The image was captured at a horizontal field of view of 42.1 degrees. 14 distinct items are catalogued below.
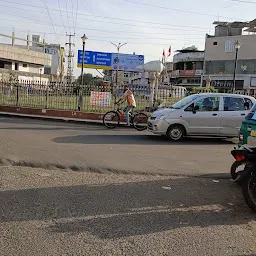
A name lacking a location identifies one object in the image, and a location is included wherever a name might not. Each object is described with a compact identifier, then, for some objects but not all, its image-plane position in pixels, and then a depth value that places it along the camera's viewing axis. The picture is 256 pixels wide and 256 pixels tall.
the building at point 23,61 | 50.51
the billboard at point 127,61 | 47.41
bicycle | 13.86
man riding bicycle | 13.86
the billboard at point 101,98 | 17.55
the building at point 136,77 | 86.01
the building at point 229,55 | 59.12
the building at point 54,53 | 82.21
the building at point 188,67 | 73.19
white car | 11.07
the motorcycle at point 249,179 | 4.80
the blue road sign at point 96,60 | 41.97
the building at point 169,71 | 77.93
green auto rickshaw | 5.95
